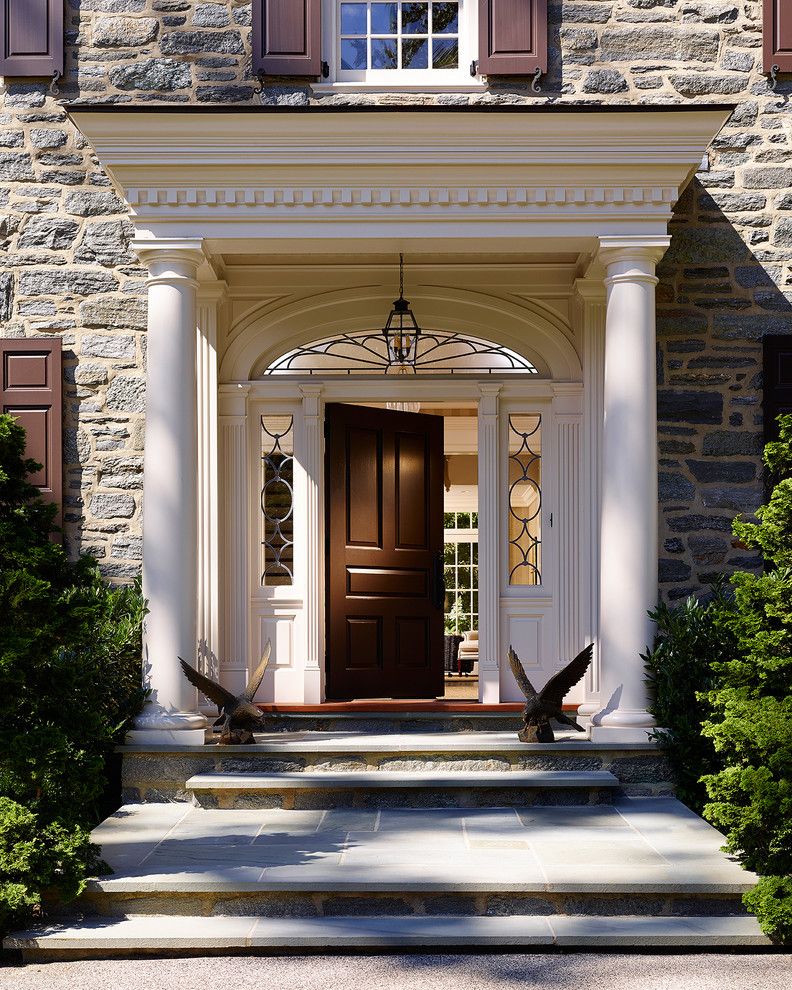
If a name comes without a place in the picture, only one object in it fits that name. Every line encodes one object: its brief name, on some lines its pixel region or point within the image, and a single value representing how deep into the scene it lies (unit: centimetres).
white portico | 689
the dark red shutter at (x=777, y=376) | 786
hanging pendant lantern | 788
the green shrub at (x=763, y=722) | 491
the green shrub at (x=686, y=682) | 661
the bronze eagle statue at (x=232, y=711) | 688
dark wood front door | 872
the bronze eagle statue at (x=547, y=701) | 701
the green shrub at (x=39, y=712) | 479
